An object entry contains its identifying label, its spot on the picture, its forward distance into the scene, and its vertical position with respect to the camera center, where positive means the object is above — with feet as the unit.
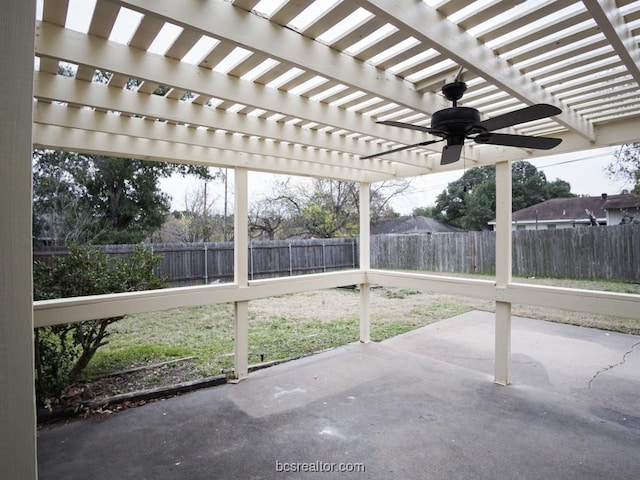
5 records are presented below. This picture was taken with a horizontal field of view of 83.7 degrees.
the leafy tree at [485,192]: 31.37 +3.97
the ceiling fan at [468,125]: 5.66 +1.87
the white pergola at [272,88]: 2.16 +3.02
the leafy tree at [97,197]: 18.07 +2.47
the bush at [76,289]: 10.25 -1.51
